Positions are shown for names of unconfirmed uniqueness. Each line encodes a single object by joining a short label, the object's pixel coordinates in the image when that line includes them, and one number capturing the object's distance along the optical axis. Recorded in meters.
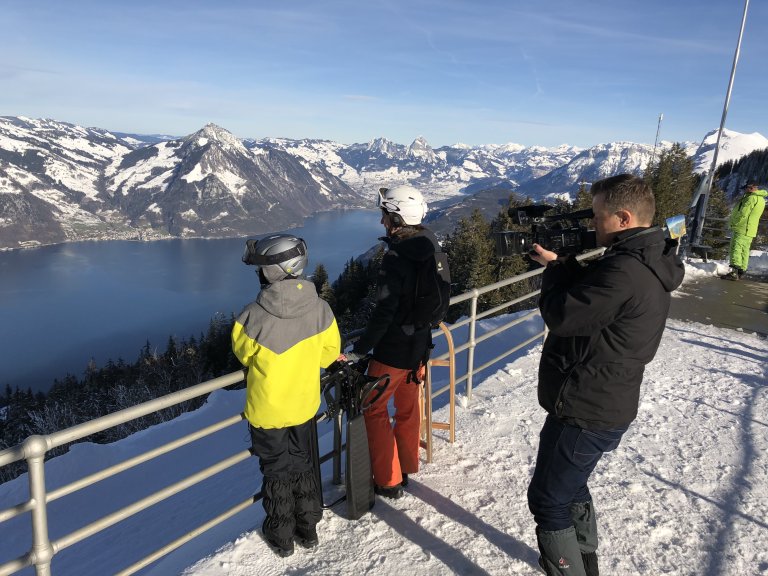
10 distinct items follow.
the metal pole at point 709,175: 13.79
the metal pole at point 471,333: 5.18
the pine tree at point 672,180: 30.33
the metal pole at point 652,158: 29.47
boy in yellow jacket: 2.86
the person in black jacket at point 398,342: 3.34
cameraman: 2.29
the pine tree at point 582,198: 31.92
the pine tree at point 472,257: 32.82
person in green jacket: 11.12
